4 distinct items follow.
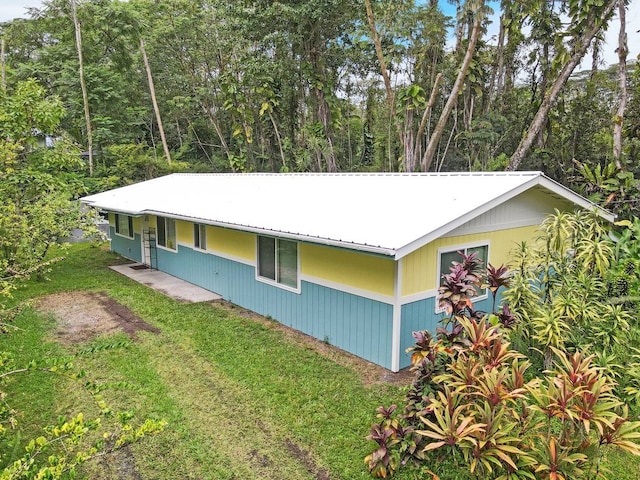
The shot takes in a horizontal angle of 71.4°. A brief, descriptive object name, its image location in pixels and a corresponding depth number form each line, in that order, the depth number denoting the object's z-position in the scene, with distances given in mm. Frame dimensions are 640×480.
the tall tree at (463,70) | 12133
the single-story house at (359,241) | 6375
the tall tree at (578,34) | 11469
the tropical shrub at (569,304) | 5824
